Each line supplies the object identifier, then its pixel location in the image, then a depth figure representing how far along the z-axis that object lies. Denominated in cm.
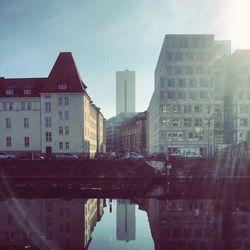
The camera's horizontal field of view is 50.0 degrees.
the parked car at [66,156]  5634
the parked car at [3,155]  5749
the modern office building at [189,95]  8379
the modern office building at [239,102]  8294
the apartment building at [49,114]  6538
